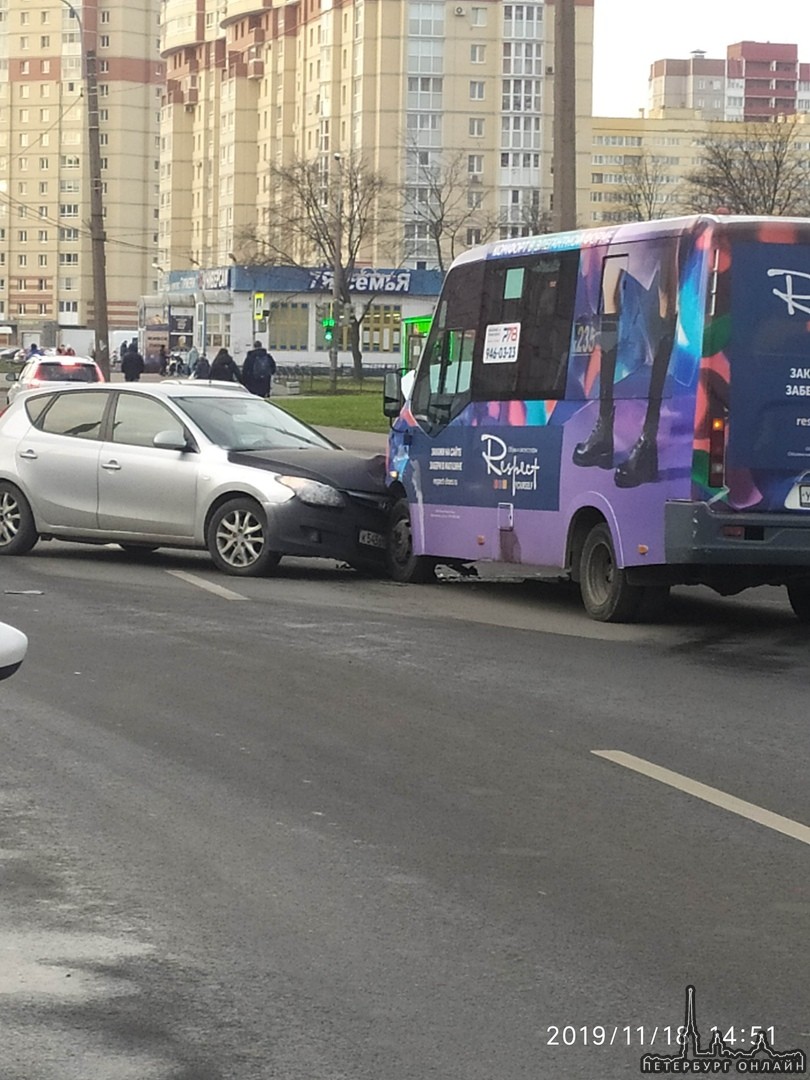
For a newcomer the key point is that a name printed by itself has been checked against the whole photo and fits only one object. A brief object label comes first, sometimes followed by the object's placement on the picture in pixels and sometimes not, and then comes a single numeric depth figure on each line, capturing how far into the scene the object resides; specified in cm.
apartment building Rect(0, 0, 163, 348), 16875
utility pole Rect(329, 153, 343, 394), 7556
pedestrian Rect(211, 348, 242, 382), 4388
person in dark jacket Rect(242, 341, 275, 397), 4241
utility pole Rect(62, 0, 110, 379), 4081
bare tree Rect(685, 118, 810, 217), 7981
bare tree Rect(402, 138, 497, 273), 11775
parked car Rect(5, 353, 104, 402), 4000
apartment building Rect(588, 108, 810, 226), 10619
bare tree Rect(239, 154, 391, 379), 9406
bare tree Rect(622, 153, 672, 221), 10274
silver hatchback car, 1590
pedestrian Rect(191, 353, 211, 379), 5375
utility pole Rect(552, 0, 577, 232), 2259
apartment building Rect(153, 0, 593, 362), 12375
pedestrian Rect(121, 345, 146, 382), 5103
